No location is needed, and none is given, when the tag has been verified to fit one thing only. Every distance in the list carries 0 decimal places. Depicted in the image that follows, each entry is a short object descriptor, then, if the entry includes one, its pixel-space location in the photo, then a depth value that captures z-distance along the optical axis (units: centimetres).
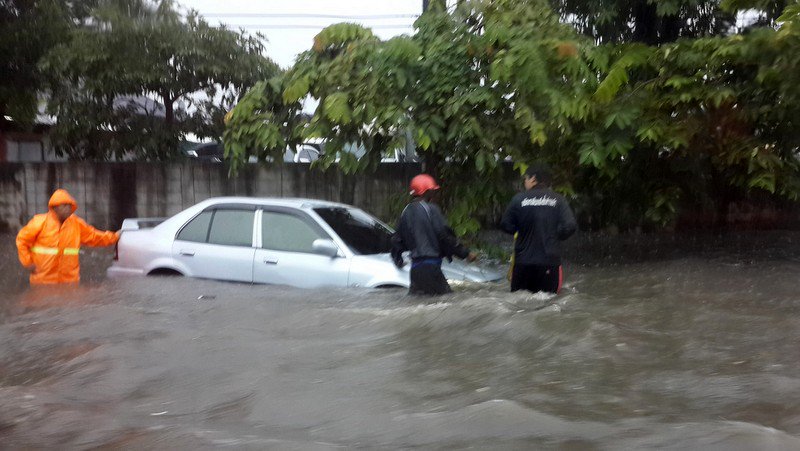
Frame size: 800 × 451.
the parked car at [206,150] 2149
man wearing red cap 717
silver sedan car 775
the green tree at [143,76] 1267
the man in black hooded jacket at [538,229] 726
